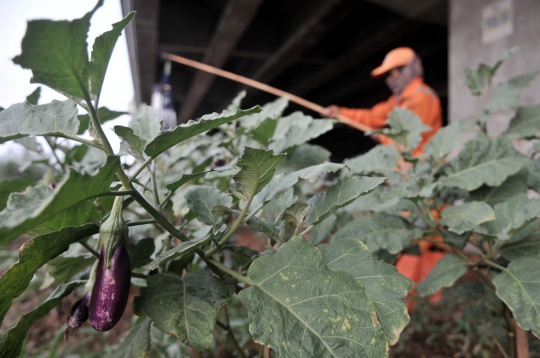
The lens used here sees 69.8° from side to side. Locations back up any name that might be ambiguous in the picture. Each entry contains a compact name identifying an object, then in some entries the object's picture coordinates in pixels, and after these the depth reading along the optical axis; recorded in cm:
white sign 273
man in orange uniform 260
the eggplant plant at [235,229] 43
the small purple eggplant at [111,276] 47
